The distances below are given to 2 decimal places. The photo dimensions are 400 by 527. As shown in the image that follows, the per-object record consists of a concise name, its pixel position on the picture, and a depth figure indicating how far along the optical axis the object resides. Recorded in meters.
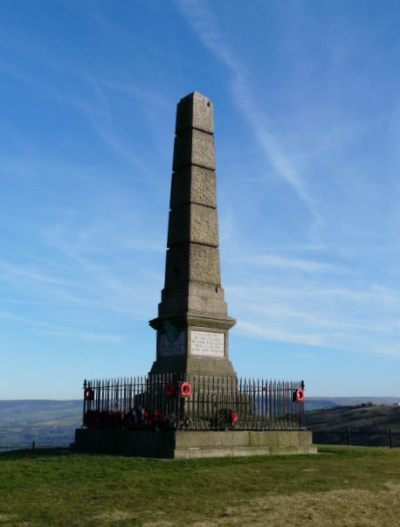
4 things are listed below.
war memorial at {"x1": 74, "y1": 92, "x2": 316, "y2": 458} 15.09
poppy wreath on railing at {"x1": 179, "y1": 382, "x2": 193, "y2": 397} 15.20
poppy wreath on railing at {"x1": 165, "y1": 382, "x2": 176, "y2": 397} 15.23
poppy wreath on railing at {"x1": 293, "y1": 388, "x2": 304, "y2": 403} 16.92
